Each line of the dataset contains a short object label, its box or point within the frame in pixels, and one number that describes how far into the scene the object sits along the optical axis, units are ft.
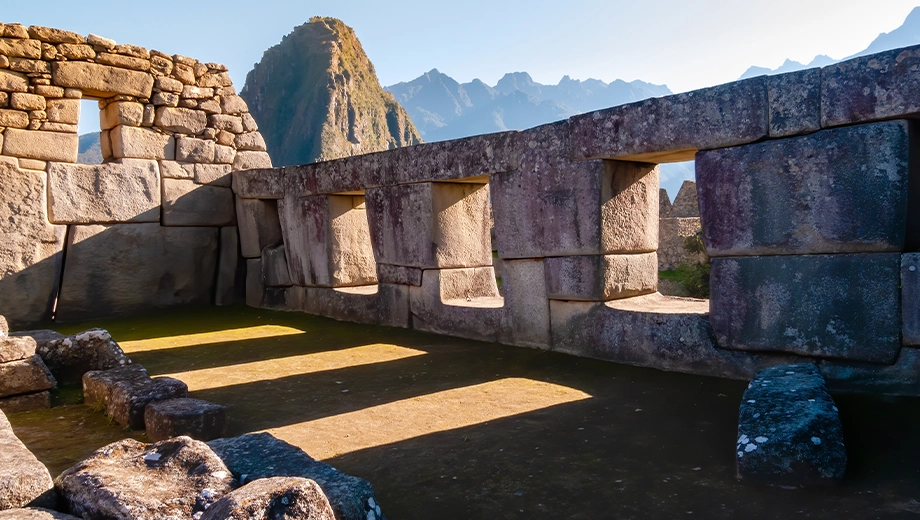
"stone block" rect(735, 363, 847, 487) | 9.37
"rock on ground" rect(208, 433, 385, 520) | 8.03
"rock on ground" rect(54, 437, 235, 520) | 7.72
